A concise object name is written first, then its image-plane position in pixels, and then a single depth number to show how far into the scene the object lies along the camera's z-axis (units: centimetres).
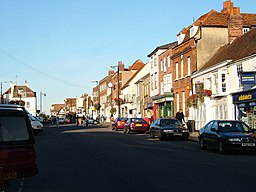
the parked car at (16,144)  834
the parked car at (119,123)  4497
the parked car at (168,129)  2594
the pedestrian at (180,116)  3519
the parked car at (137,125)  3681
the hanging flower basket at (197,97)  3322
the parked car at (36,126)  3438
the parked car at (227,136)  1695
